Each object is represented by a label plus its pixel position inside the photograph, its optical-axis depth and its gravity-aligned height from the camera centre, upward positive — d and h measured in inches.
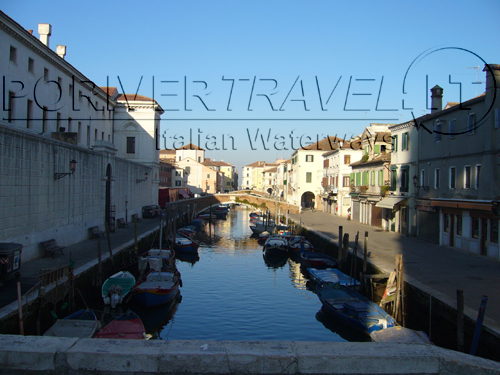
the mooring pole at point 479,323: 363.9 -112.1
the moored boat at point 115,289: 612.1 -150.8
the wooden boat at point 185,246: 1198.3 -168.1
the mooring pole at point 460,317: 374.6 -110.3
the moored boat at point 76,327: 410.0 -140.9
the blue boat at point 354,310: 502.8 -153.4
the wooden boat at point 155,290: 629.6 -155.8
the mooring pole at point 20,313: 382.3 -115.2
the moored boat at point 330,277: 720.3 -158.4
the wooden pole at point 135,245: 909.2 -128.0
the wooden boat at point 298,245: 1129.4 -155.9
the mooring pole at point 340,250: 932.0 -135.9
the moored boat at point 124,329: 417.7 -144.6
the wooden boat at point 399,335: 415.5 -144.9
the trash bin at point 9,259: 493.4 -90.0
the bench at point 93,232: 978.7 -109.8
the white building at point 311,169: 2285.9 +96.2
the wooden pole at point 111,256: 751.4 -125.9
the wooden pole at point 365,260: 732.7 -122.9
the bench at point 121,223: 1262.3 -115.0
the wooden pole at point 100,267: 646.5 -126.3
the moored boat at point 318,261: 947.3 -161.7
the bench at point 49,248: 692.7 -104.7
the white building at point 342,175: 1817.2 +54.6
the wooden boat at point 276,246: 1160.2 -161.7
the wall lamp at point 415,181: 1054.4 +19.8
